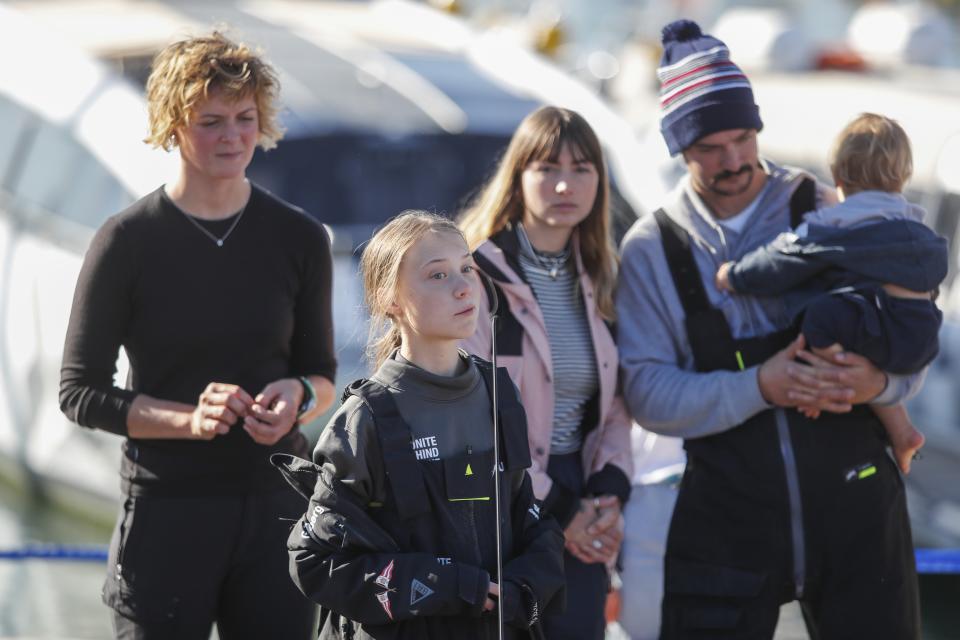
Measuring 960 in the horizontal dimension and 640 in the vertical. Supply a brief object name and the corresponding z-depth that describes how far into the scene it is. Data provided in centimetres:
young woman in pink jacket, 763
